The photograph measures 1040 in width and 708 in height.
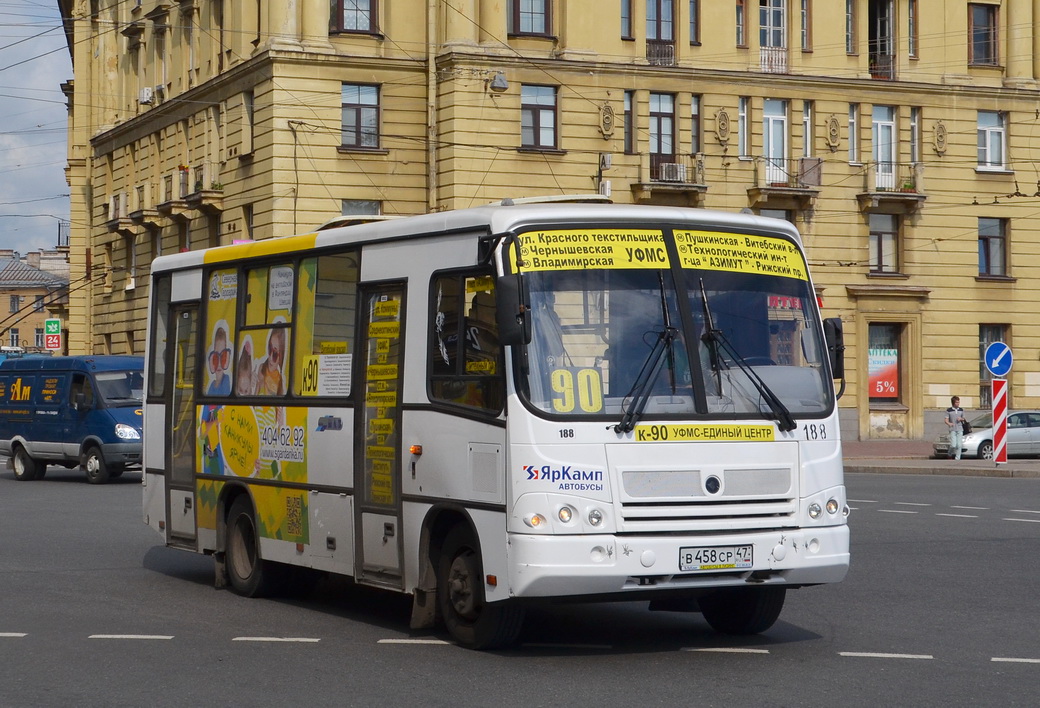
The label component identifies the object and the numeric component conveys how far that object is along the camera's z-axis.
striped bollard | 33.47
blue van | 29.31
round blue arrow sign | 32.56
